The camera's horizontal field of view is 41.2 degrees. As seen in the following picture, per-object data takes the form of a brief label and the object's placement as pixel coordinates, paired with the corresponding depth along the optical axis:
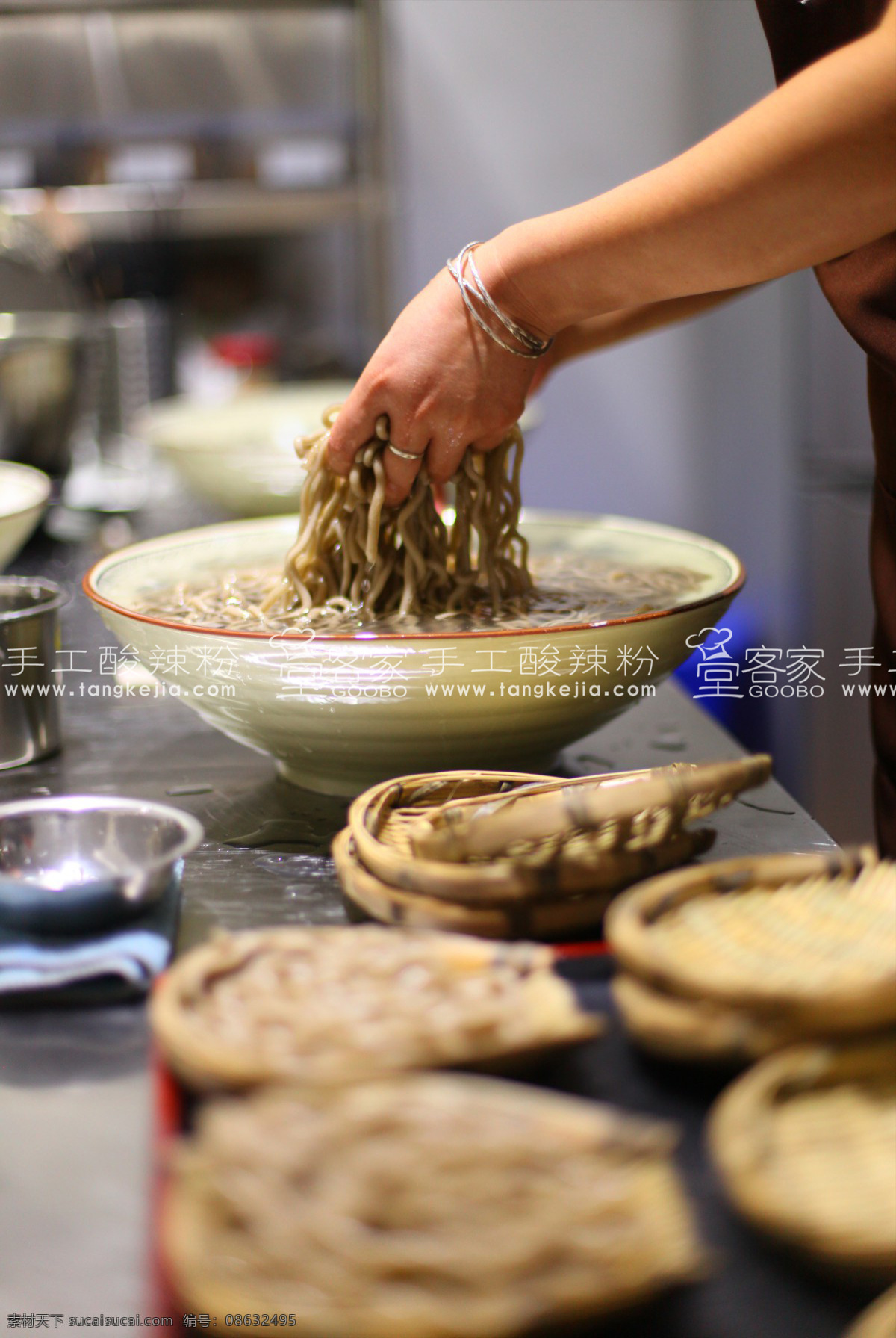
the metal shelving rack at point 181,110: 4.05
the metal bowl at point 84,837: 0.73
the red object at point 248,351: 4.00
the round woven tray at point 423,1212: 0.38
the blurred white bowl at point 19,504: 1.38
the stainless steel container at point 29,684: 1.02
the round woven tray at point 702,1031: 0.49
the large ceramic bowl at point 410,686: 0.84
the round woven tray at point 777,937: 0.49
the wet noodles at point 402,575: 1.01
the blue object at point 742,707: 3.49
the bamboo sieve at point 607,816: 0.57
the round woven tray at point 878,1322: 0.40
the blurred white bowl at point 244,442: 1.94
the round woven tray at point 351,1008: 0.47
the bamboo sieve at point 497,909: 0.61
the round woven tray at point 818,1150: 0.42
